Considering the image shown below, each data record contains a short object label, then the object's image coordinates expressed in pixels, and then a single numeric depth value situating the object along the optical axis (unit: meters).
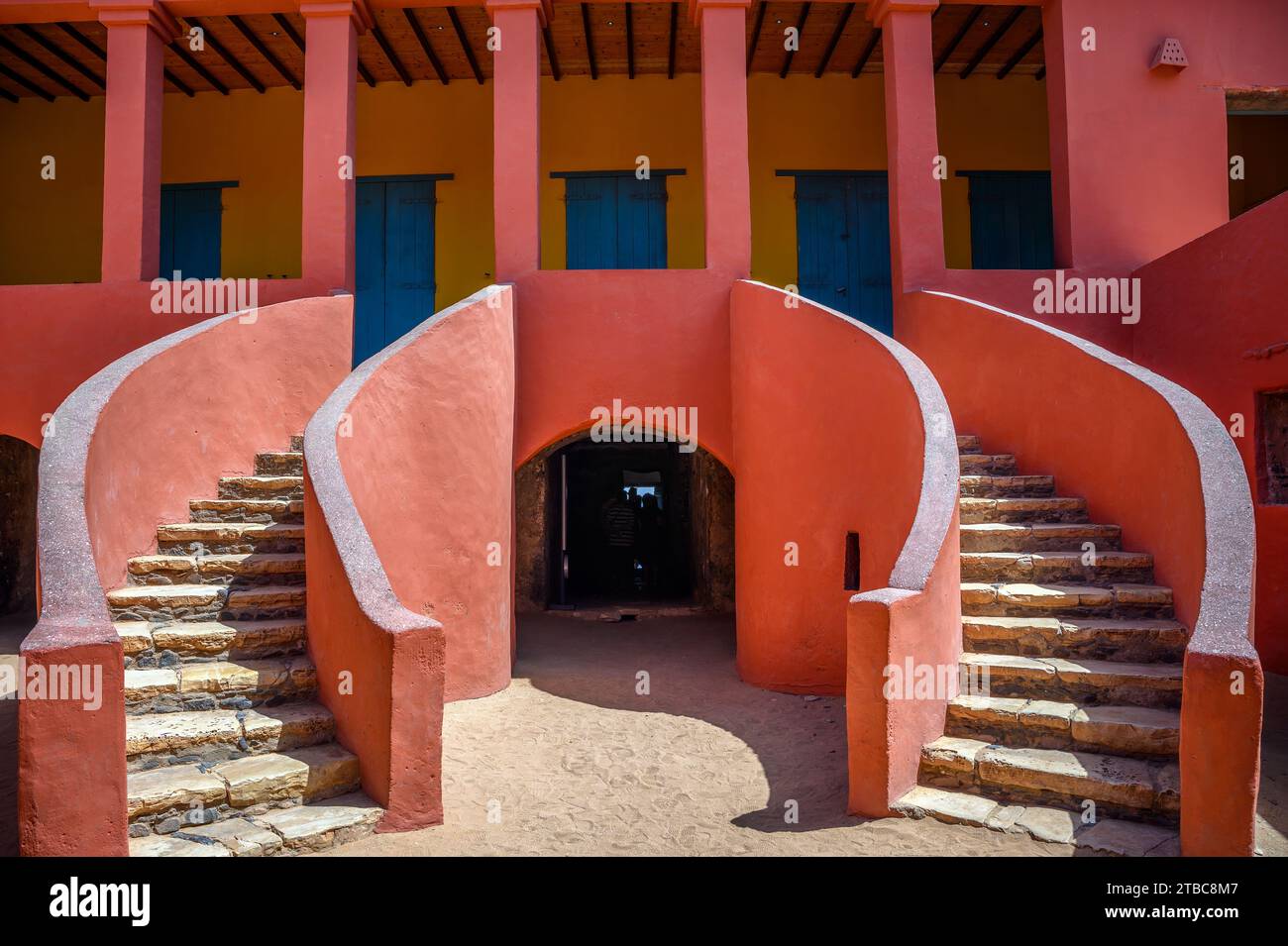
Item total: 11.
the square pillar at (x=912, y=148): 8.27
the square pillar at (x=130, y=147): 8.31
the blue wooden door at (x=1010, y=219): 10.85
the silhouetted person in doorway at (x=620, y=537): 14.64
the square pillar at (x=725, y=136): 8.14
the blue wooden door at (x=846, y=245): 10.57
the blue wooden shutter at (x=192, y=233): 10.98
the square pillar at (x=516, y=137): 8.07
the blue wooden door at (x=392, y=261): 10.63
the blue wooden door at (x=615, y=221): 10.69
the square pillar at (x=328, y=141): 8.27
